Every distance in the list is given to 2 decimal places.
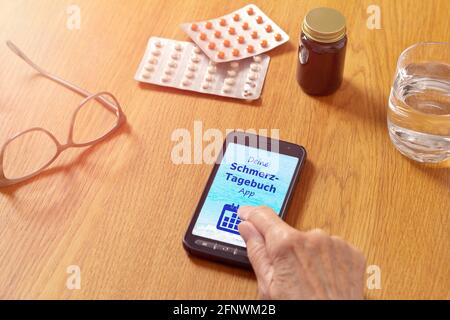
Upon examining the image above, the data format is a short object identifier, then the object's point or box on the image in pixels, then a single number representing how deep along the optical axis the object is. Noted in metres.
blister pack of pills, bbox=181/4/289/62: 0.99
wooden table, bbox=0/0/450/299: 0.79
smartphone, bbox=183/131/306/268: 0.79
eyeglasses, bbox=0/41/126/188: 0.89
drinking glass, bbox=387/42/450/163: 0.84
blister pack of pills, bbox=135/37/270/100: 0.96
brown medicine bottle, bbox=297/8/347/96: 0.86
